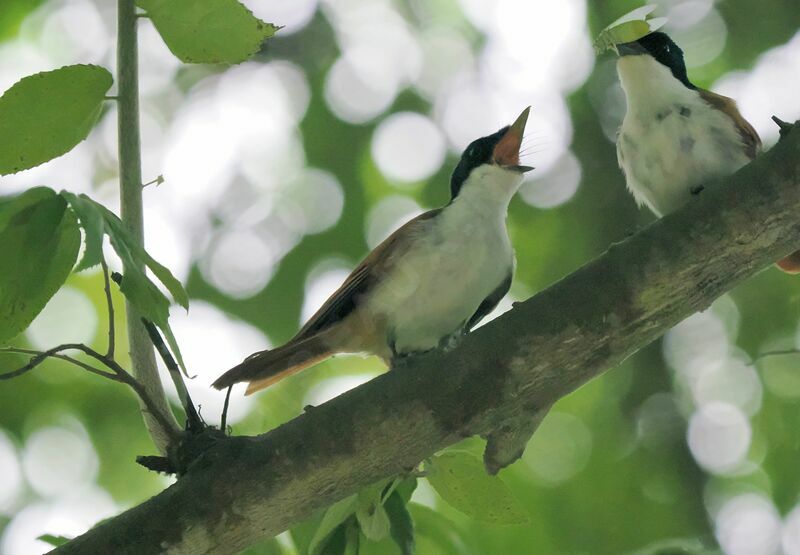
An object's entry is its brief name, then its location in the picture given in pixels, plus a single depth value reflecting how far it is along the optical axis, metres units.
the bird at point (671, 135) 6.79
